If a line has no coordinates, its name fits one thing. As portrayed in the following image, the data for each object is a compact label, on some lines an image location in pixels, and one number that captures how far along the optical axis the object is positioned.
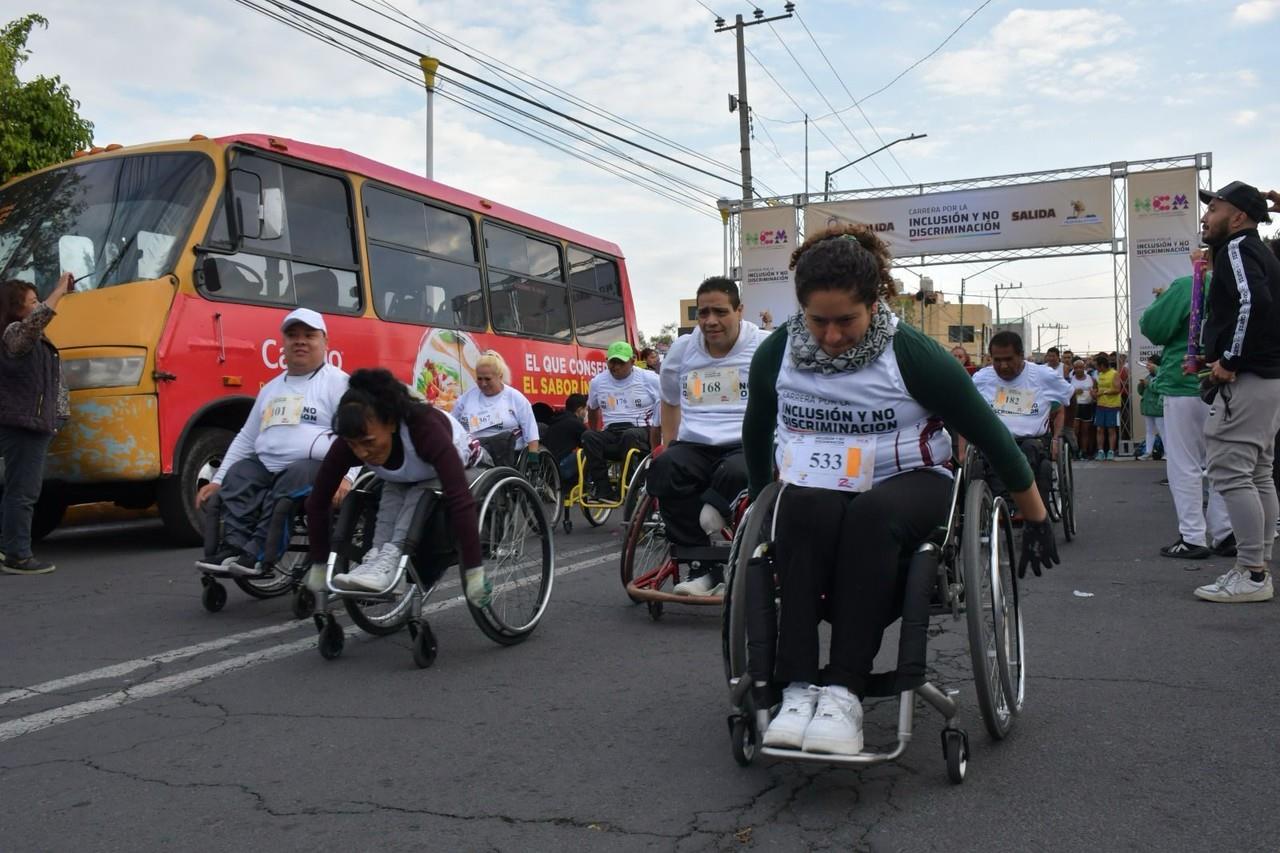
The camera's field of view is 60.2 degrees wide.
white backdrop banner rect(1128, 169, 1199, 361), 17.92
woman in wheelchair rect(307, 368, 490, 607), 4.20
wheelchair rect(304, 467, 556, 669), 4.34
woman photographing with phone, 6.76
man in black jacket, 5.25
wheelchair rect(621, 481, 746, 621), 5.06
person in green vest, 6.59
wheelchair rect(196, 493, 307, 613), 5.06
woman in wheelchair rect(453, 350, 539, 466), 8.95
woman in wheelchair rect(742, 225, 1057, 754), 2.78
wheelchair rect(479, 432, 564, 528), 8.91
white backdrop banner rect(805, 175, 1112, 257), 18.89
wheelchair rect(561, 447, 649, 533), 8.89
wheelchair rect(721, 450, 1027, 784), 2.76
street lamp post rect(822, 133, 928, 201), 30.23
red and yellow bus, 7.27
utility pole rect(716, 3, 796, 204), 26.36
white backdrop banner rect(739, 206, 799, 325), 20.88
